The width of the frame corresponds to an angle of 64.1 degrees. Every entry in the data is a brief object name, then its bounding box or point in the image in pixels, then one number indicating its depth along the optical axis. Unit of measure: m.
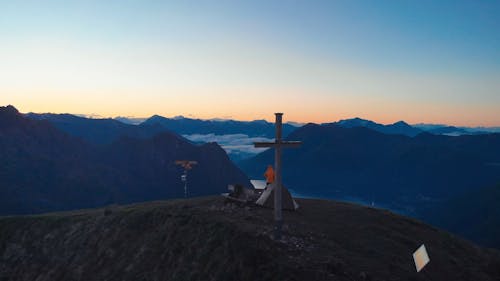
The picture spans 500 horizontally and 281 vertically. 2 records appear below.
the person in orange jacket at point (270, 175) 45.13
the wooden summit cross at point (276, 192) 32.59
